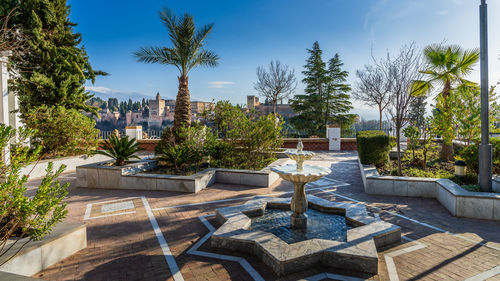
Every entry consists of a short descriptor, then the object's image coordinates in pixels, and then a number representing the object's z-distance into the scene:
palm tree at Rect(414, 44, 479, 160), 9.38
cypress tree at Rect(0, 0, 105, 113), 10.08
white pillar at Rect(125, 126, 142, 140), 17.19
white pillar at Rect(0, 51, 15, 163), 7.54
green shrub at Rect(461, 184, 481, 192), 5.06
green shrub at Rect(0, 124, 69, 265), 2.12
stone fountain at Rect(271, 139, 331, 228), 3.87
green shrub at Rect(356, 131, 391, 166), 7.80
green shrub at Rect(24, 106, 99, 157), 9.29
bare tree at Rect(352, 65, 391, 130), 7.49
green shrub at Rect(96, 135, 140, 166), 7.65
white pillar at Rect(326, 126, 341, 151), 16.12
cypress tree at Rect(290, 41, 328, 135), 27.08
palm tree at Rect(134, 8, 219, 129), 9.62
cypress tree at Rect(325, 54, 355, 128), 27.53
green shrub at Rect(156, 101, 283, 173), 8.32
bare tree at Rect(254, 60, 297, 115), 24.89
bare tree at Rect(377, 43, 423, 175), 6.69
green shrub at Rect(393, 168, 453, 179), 6.48
